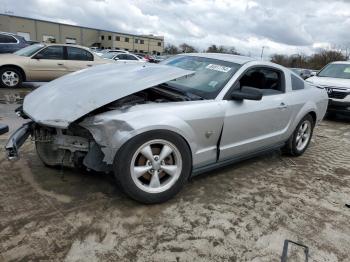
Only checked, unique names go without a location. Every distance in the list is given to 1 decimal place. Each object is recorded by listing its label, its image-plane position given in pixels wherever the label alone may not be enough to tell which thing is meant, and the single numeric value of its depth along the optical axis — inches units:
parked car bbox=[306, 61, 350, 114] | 350.0
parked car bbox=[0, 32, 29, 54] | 474.3
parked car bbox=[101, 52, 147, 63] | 770.7
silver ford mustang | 122.2
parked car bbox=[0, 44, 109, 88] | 388.2
